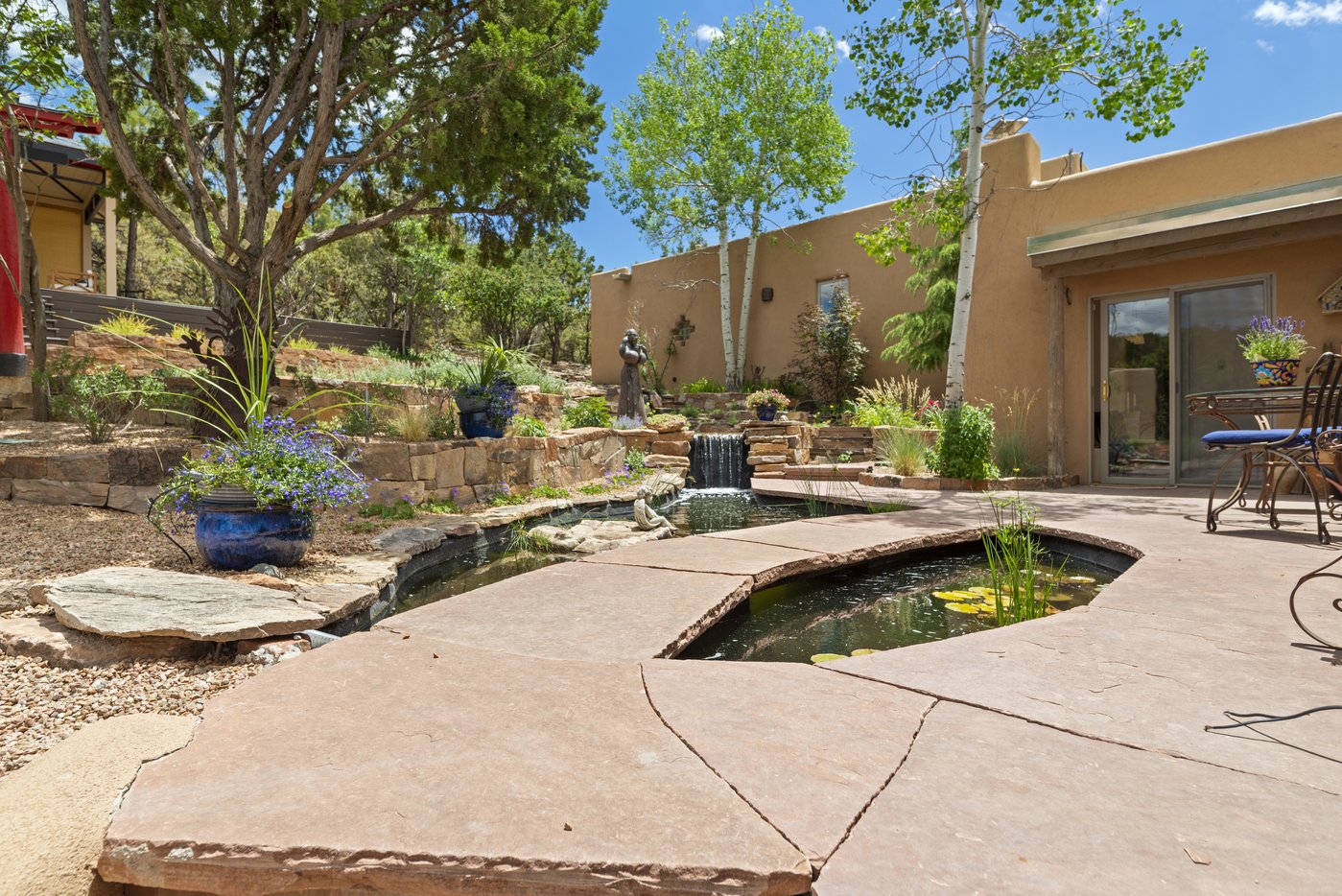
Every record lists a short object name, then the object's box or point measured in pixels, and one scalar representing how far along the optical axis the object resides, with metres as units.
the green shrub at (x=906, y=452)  7.38
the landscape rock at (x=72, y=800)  1.04
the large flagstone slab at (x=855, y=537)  3.43
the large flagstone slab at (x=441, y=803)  0.96
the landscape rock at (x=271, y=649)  2.09
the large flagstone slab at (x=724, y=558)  2.93
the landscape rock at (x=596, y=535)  4.45
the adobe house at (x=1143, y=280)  6.33
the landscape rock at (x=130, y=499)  4.56
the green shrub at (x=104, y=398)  5.87
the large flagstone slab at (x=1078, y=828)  0.93
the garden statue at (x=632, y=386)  9.15
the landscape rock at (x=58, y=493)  4.57
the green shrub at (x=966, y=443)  6.89
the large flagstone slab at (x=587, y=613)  1.99
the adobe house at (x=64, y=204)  9.84
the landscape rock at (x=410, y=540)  3.89
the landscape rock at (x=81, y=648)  2.10
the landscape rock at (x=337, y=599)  2.47
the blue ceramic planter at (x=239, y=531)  2.96
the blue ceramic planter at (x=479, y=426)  6.30
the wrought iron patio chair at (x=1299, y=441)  2.94
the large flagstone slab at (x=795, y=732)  1.12
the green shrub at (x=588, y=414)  8.70
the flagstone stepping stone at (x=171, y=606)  2.13
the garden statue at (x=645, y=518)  5.08
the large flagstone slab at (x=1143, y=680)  1.37
